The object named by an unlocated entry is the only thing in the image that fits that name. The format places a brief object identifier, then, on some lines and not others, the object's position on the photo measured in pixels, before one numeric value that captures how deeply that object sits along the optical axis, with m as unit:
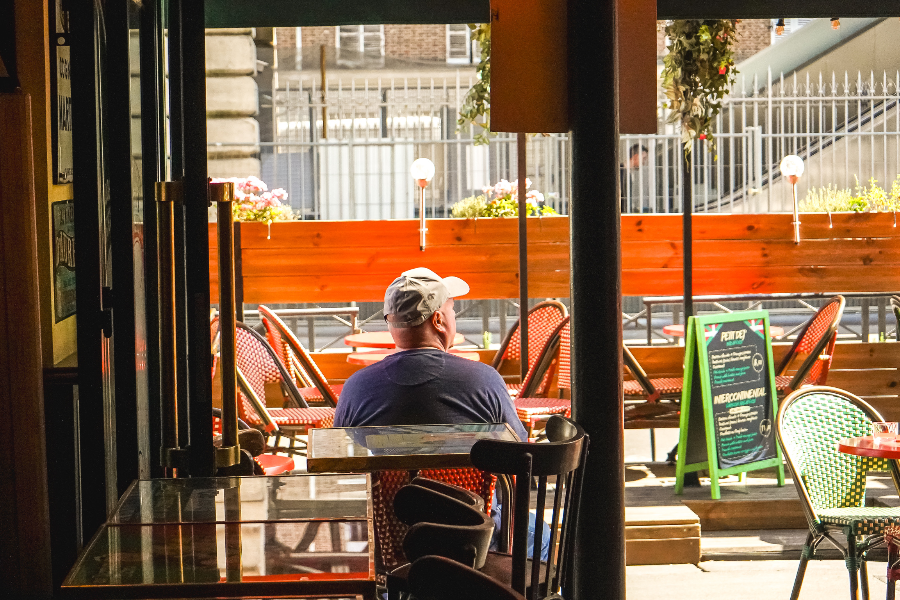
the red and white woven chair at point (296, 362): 10.88
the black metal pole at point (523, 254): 11.36
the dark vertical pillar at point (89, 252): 4.09
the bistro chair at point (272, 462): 7.96
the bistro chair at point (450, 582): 3.36
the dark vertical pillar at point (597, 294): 4.62
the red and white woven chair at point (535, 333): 12.46
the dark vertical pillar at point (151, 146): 4.76
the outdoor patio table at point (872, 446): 6.97
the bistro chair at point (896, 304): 13.30
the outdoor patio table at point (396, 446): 4.30
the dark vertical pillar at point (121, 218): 4.31
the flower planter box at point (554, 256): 13.49
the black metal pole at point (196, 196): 4.37
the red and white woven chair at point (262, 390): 10.26
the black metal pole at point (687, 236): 11.02
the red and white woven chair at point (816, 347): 11.16
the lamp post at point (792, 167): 14.28
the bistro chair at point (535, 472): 3.88
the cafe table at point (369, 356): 11.55
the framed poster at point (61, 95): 4.91
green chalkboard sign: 10.54
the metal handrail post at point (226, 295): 4.37
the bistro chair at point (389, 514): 5.28
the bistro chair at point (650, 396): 11.45
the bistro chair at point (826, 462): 7.24
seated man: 5.64
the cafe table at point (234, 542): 3.07
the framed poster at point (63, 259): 5.13
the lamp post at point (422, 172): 13.53
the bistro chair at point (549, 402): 10.70
